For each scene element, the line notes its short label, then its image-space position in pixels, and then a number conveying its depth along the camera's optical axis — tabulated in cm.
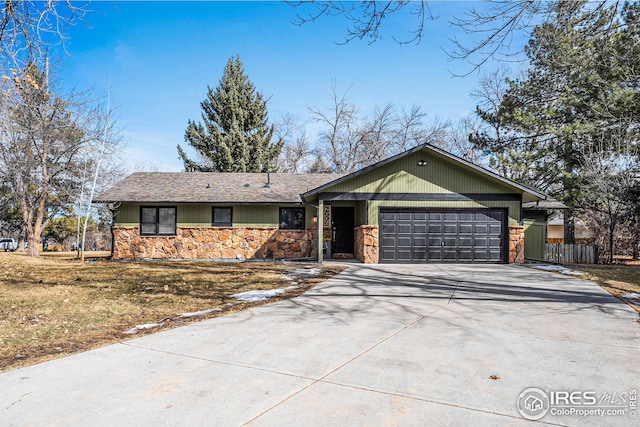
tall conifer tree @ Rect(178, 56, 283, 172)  2903
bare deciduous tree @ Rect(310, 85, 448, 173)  3269
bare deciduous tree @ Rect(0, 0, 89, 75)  514
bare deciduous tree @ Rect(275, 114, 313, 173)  3556
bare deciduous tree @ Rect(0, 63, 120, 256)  1680
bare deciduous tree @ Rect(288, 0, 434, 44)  508
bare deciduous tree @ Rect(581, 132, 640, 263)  1598
